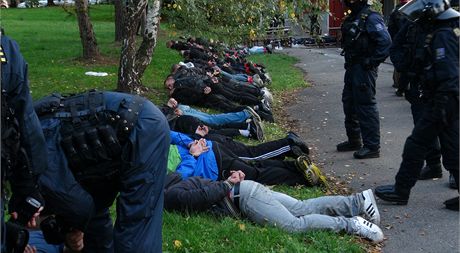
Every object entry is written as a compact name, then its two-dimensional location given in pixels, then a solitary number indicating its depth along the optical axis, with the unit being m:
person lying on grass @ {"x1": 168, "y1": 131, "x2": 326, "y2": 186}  6.18
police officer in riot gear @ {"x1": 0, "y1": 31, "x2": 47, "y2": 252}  3.01
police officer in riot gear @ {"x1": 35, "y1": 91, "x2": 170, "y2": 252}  3.44
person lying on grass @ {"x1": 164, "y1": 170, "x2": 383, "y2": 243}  5.05
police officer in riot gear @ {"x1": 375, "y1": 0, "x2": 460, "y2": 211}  5.73
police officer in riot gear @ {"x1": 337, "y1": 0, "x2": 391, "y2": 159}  7.70
